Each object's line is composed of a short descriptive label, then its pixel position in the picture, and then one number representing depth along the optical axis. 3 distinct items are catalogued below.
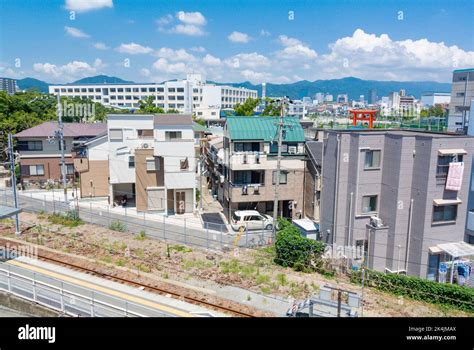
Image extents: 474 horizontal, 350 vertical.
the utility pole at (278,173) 14.91
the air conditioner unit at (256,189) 18.08
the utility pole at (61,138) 20.99
